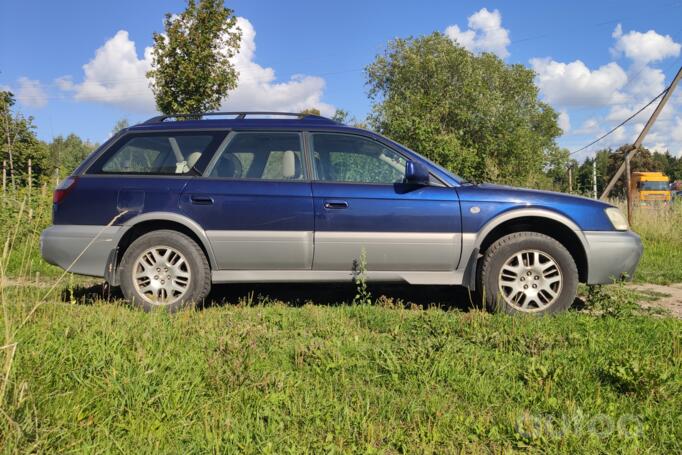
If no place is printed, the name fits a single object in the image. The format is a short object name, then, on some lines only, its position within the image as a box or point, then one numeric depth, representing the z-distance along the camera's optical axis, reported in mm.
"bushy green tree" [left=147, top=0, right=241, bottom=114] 13578
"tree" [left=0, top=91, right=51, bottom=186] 20016
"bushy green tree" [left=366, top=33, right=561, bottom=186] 28031
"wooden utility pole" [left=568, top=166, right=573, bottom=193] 11837
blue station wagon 4203
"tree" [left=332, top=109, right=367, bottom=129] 22872
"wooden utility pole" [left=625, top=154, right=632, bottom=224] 10469
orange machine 29703
